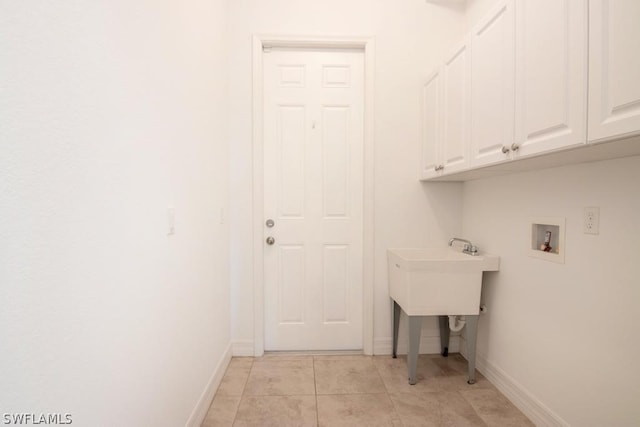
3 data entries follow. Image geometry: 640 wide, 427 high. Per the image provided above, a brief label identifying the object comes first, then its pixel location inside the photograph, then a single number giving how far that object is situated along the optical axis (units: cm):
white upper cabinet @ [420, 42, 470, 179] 176
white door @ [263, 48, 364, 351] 233
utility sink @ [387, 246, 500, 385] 187
